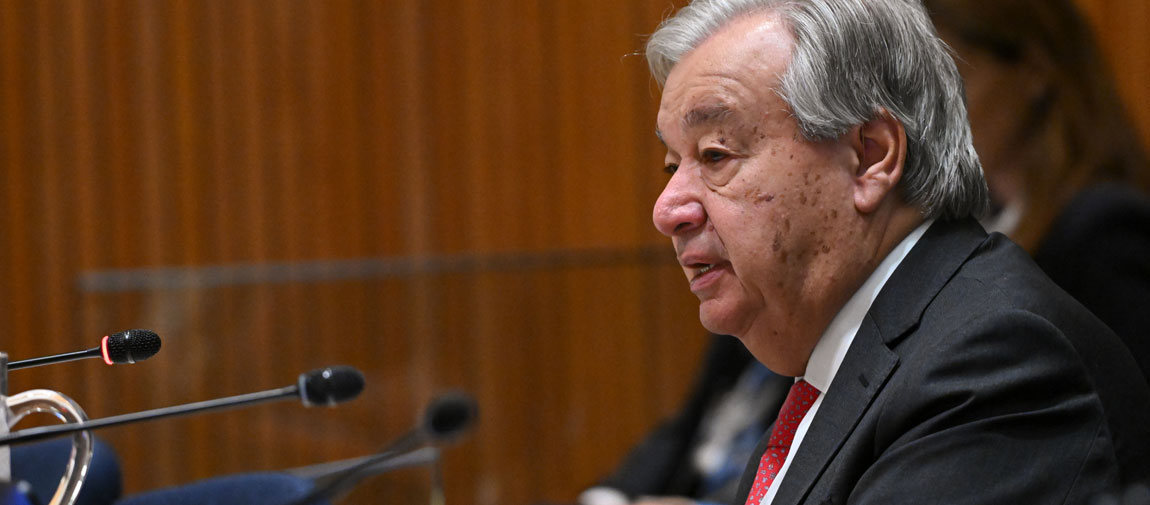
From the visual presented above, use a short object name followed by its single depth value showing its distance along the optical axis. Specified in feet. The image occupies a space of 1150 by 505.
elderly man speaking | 11.55
